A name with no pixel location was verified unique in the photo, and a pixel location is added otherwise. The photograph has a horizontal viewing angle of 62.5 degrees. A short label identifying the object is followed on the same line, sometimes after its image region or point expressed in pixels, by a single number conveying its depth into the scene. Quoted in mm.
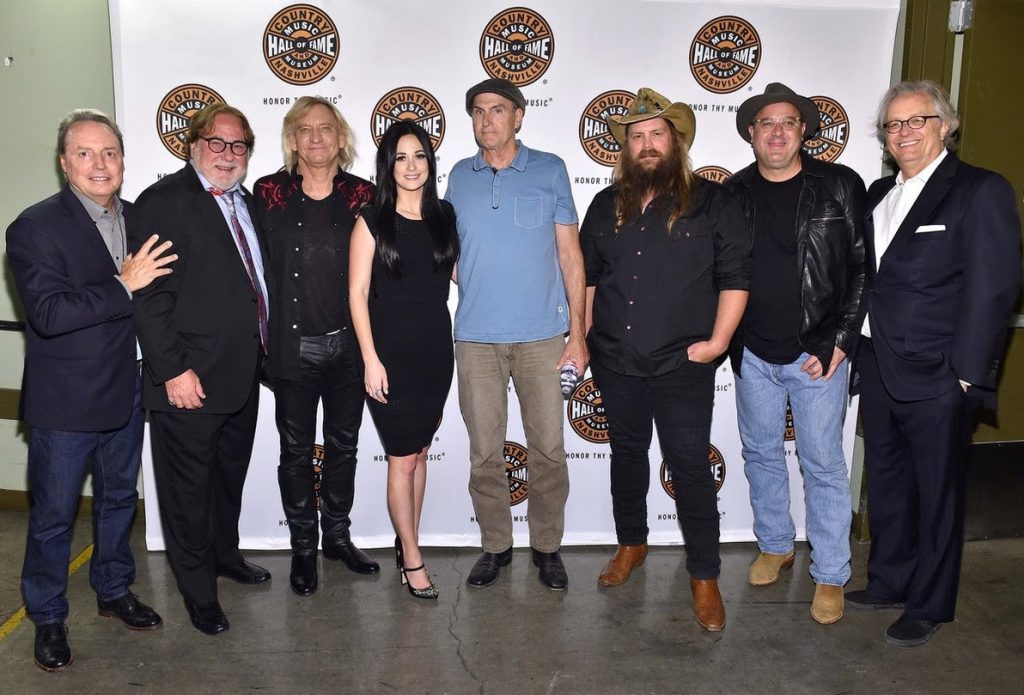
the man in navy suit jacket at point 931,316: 2998
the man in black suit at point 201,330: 3045
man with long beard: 3289
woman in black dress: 3266
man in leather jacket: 3340
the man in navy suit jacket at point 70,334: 2867
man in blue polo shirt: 3479
